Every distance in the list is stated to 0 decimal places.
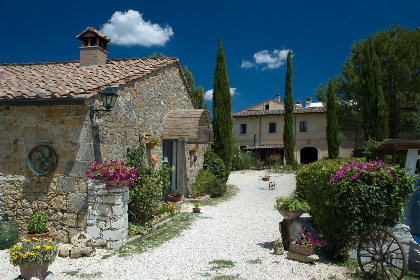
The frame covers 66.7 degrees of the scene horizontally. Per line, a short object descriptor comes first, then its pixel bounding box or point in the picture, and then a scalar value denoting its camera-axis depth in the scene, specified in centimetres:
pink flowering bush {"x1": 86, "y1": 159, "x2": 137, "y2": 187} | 627
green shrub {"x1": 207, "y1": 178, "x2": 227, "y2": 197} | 1318
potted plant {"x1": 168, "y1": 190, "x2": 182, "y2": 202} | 1045
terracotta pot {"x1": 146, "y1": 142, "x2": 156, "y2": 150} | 916
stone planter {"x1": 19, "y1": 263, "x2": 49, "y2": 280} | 461
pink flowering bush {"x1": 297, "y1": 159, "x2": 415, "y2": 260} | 512
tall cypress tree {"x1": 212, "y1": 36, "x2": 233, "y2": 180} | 1522
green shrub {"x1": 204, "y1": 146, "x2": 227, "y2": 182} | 1439
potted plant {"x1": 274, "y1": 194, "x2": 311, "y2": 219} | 599
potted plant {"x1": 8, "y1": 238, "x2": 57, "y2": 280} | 453
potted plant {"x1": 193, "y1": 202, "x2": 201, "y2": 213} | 1002
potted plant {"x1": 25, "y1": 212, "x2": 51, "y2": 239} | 644
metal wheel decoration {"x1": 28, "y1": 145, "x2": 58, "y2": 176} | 669
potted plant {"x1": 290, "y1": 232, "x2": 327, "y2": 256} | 559
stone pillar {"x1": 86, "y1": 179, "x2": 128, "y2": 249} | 629
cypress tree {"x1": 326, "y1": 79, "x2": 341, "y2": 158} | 2581
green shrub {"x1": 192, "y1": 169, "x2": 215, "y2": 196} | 1302
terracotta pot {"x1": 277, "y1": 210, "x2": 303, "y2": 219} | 599
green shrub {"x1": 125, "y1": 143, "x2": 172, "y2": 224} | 749
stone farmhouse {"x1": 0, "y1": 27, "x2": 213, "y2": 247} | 659
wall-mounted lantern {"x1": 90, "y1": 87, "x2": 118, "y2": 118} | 654
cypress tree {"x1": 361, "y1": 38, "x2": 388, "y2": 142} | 2058
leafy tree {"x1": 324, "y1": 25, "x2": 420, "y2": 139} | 2306
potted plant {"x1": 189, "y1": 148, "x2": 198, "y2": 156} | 1259
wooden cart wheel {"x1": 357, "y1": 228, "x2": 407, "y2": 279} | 476
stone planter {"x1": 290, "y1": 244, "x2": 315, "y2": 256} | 557
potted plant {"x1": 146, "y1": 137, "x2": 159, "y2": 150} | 917
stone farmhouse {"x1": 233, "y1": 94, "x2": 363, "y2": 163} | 3102
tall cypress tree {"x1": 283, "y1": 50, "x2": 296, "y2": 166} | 2759
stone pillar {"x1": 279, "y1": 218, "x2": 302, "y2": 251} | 604
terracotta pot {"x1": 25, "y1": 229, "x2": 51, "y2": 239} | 636
